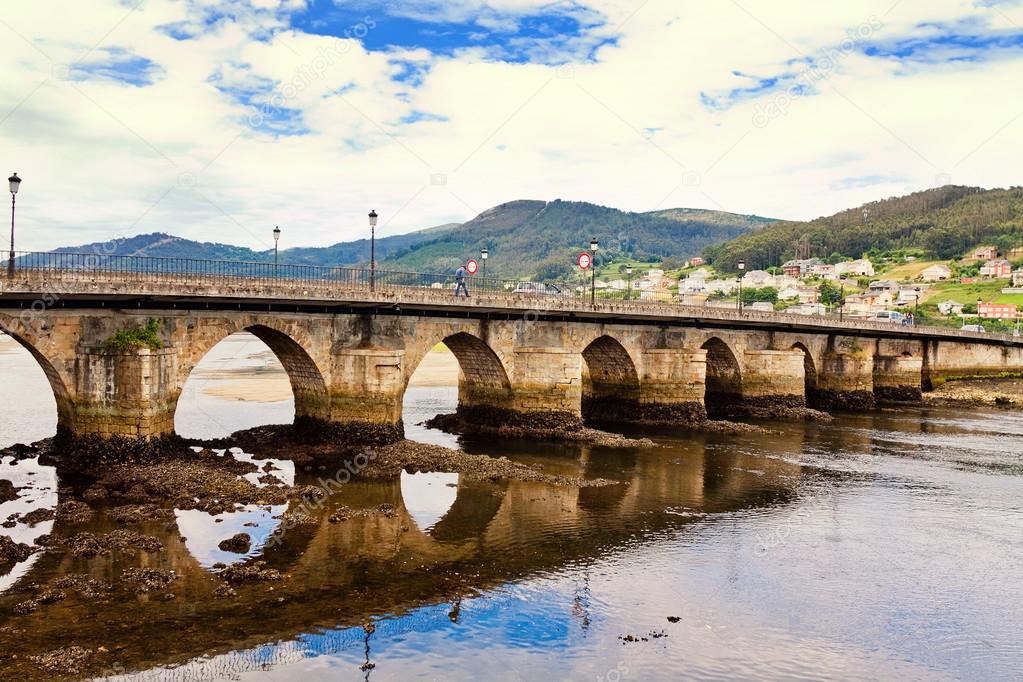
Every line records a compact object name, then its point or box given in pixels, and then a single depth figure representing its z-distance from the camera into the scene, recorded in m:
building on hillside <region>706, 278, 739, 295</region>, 162.15
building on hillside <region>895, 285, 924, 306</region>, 128.15
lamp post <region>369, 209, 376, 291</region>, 32.81
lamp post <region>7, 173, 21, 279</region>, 24.53
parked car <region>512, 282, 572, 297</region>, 42.94
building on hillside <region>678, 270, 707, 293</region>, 163.50
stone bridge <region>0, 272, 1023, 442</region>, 27.56
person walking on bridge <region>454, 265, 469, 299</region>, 39.12
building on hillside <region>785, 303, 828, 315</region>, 120.37
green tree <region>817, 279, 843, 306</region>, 130.00
